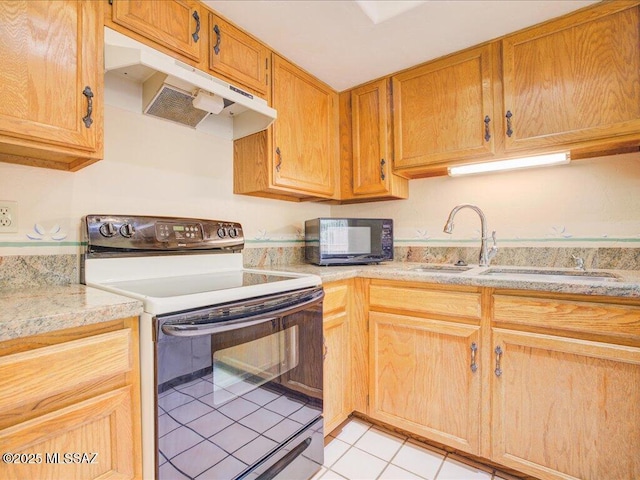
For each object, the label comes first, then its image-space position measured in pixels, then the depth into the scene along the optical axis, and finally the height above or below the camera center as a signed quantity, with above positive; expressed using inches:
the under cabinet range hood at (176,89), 44.3 +25.2
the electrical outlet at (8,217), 44.0 +4.3
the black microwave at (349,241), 74.0 +0.5
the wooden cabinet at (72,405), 27.9 -15.1
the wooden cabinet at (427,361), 57.1 -22.7
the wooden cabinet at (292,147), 69.3 +22.0
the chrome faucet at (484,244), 72.5 -0.9
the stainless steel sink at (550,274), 53.1 -6.5
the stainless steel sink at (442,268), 70.6 -6.1
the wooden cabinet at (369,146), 80.8 +25.0
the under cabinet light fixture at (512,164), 64.1 +16.1
